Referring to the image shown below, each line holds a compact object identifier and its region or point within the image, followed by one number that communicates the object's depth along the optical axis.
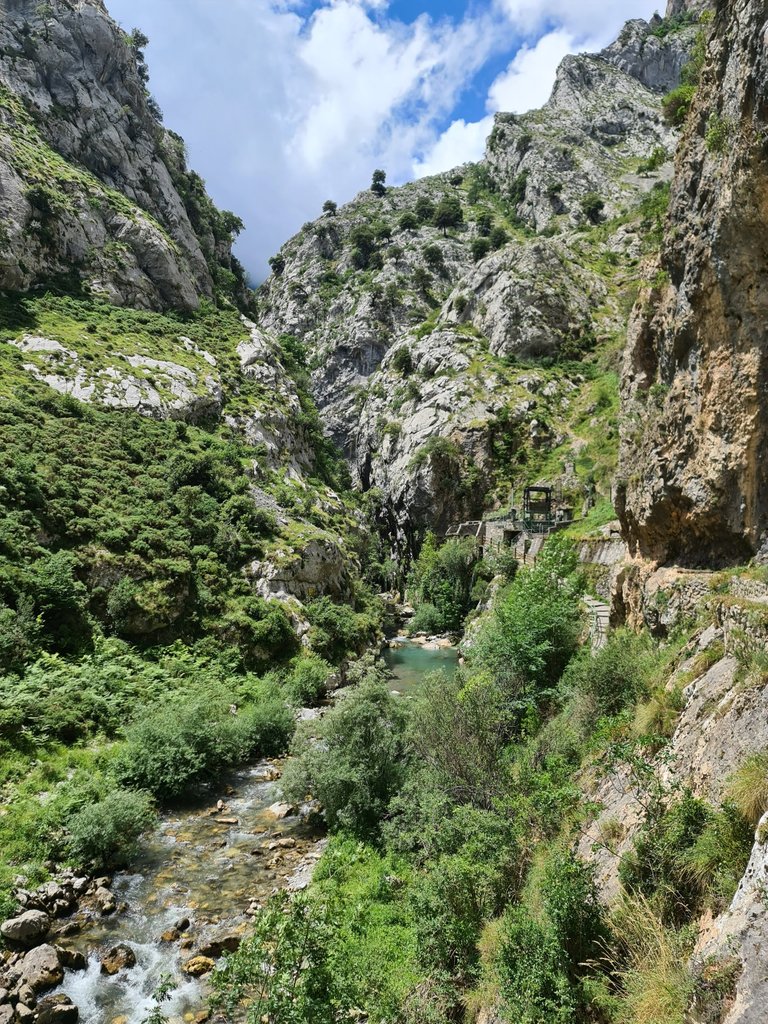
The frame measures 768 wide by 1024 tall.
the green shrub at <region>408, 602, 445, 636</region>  46.12
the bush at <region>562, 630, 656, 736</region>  11.16
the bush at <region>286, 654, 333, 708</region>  24.24
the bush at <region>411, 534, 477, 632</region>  46.34
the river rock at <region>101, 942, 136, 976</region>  9.42
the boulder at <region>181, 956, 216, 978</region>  9.48
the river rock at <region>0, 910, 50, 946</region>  9.58
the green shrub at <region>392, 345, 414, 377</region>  71.37
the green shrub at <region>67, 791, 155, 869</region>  12.23
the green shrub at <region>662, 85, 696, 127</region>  15.90
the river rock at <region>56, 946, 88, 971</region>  9.40
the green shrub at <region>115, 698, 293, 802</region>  15.85
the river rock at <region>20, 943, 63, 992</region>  8.78
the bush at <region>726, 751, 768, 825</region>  5.06
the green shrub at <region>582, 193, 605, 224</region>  80.56
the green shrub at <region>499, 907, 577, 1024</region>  5.53
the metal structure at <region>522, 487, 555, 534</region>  36.28
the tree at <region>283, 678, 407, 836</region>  14.00
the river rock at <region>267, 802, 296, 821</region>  15.43
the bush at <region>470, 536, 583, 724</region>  17.16
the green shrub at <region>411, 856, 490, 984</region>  8.02
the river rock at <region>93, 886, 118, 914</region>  10.94
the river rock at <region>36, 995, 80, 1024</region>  8.16
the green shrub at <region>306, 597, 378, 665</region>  28.94
